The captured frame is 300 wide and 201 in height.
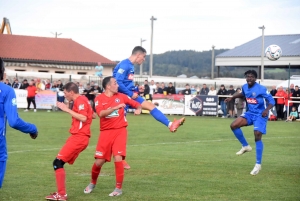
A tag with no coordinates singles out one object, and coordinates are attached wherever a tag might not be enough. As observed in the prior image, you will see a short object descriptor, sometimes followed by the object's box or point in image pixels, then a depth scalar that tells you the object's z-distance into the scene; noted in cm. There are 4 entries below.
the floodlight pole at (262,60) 5759
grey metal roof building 6252
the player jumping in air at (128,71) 1091
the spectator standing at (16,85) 3744
